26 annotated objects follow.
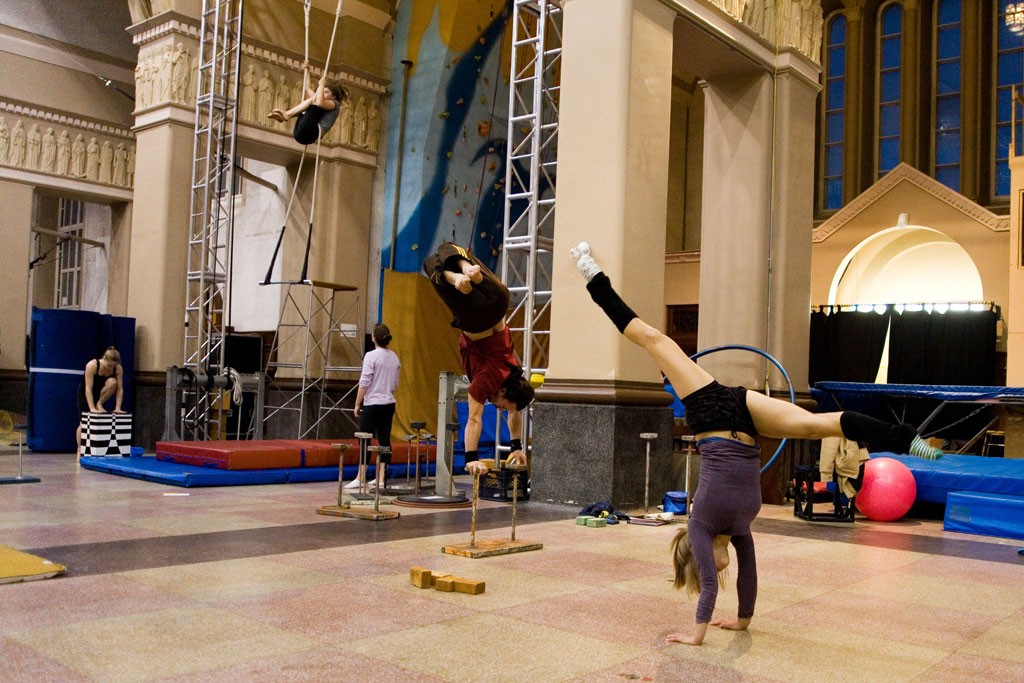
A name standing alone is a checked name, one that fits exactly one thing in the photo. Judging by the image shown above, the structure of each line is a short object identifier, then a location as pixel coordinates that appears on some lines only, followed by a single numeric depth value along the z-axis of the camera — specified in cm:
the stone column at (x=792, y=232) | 1291
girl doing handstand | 489
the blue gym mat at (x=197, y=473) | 1202
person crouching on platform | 1458
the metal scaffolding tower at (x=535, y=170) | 1297
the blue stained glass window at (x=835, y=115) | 2592
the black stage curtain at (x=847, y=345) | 2242
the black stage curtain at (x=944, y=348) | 2064
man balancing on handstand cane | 681
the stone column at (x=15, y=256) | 1962
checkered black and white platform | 1495
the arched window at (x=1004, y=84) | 2295
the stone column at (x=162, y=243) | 1727
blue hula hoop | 1045
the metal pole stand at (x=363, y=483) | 1058
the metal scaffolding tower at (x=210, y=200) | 1670
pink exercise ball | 1064
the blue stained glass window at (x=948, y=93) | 2389
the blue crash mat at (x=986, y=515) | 964
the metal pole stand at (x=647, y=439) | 909
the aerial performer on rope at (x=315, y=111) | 1482
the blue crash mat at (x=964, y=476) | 1004
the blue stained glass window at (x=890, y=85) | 2494
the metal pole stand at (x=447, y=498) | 1042
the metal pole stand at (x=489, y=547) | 718
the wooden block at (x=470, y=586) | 583
